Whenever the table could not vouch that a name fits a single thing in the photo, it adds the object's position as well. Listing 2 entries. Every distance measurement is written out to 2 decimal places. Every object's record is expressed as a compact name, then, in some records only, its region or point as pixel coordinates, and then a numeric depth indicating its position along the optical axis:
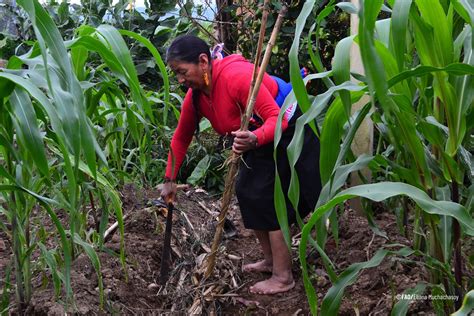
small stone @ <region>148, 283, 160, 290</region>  2.77
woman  2.64
